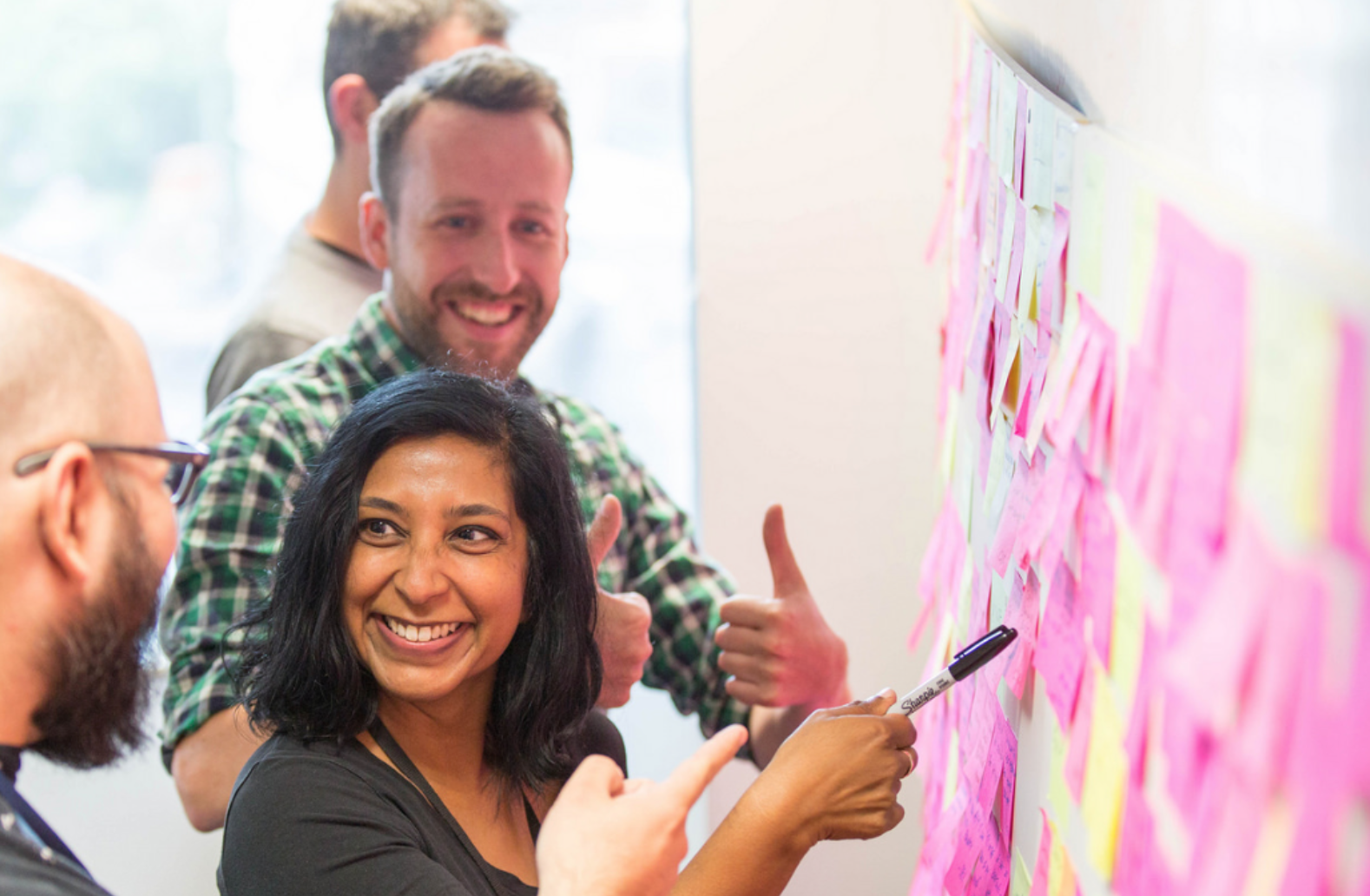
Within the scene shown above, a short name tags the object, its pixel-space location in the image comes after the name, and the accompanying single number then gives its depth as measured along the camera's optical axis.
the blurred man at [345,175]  2.14
